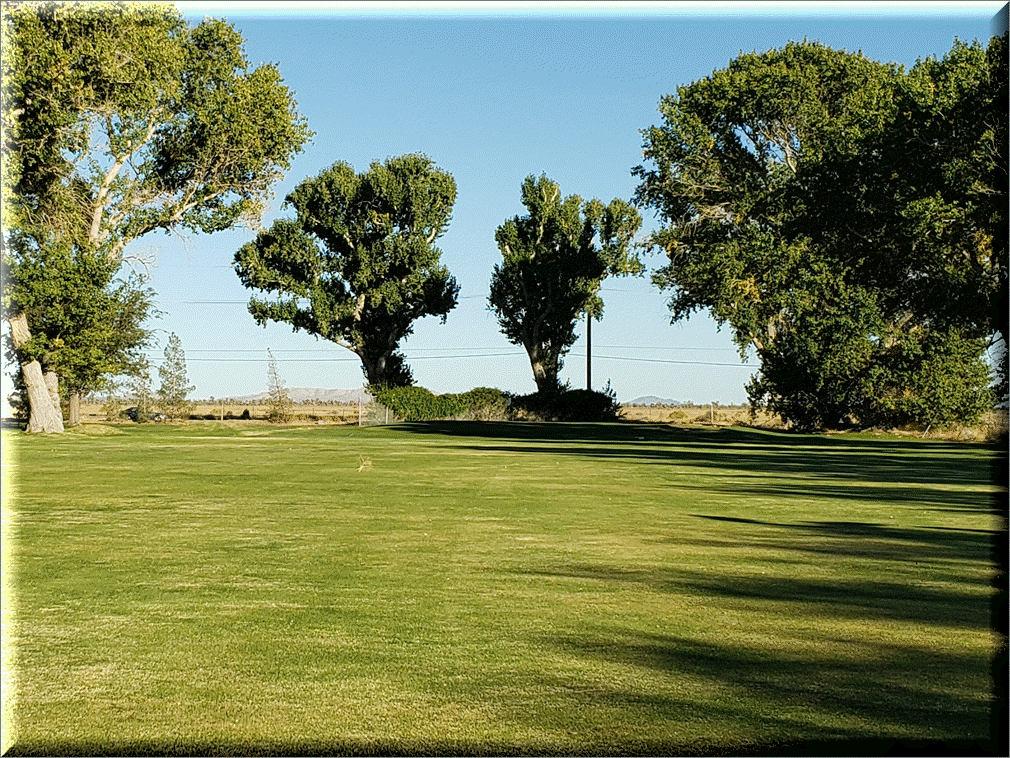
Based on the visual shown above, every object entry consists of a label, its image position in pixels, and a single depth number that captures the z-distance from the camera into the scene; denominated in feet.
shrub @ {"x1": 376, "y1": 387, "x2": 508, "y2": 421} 208.33
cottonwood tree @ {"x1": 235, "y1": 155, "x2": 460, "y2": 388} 225.35
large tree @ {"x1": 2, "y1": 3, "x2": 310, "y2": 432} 122.42
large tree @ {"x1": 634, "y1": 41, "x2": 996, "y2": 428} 126.21
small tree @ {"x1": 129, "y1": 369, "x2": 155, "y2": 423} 190.19
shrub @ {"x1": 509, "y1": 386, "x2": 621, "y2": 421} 222.89
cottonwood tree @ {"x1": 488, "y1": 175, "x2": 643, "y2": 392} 237.04
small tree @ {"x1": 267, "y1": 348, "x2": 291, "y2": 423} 215.92
